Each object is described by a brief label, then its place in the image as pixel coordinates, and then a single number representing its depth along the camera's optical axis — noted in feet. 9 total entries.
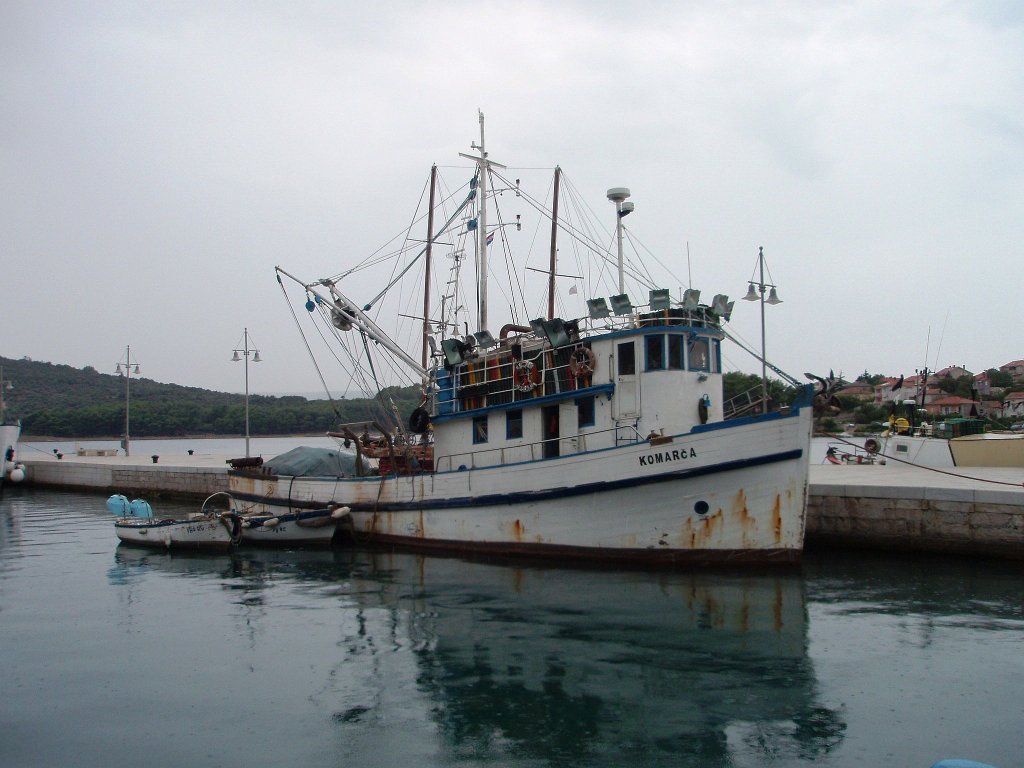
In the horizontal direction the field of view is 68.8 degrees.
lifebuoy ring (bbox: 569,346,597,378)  51.83
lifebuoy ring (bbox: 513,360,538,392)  54.95
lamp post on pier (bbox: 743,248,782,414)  55.98
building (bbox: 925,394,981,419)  195.93
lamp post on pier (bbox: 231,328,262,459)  115.44
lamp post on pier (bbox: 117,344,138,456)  151.12
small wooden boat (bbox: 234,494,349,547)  62.34
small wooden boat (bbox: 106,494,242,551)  61.98
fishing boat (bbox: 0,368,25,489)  128.67
